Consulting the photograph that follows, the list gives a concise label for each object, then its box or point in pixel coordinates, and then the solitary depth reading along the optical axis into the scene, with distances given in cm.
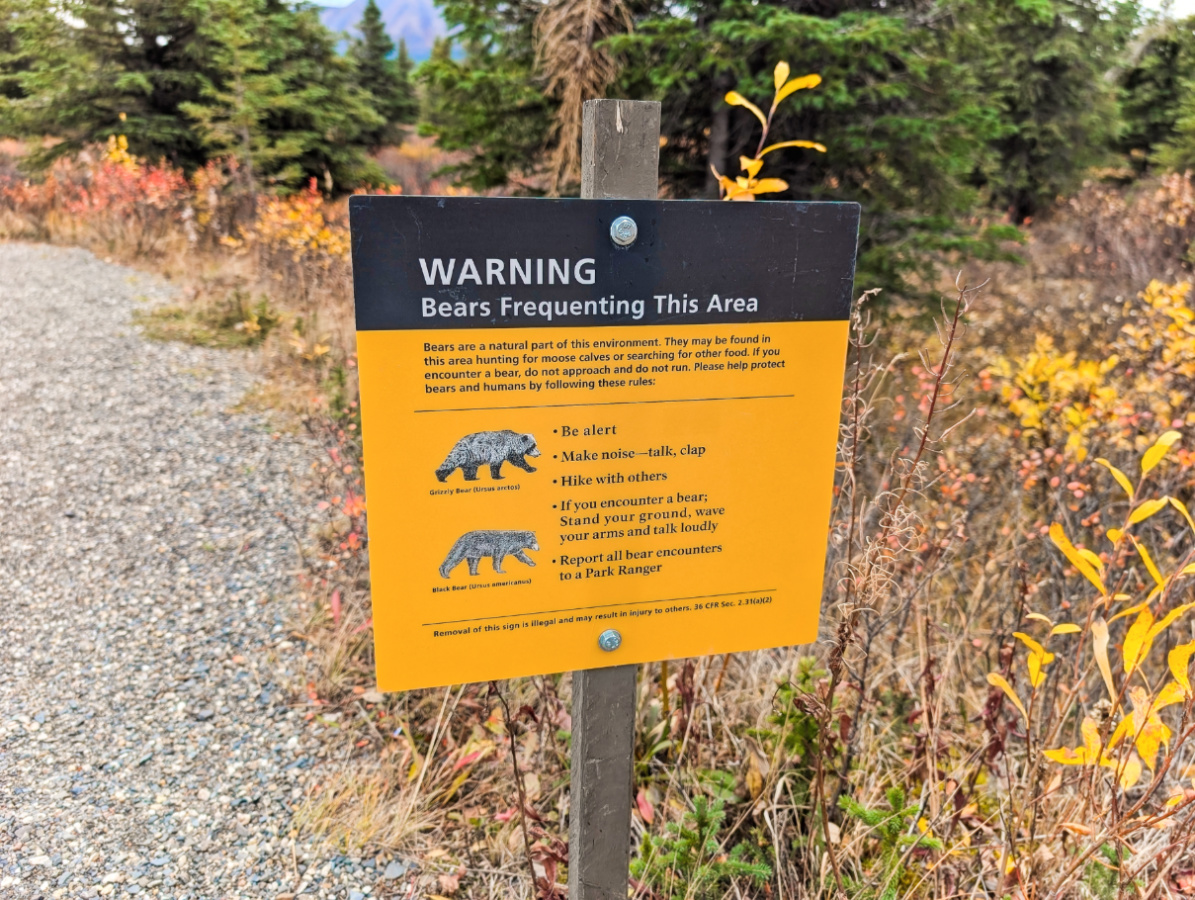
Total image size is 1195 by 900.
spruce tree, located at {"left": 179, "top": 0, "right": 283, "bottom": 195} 992
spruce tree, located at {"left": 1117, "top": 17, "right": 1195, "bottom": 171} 1650
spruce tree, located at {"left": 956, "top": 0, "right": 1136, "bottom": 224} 1352
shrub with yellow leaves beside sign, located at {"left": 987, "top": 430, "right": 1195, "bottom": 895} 122
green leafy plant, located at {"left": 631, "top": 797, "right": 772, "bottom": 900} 183
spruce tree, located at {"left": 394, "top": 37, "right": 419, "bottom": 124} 2272
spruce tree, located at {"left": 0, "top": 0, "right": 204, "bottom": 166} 1145
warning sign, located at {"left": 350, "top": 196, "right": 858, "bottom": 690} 133
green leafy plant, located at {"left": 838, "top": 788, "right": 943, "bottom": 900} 176
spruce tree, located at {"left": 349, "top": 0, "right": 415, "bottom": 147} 2233
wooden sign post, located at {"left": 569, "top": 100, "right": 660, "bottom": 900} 164
